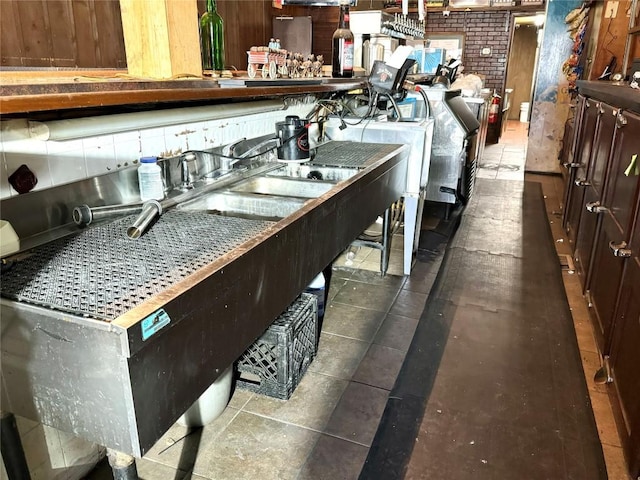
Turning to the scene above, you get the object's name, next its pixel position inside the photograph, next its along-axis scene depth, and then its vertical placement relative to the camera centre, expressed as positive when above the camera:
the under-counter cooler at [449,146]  4.29 -0.50
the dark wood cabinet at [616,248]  1.79 -0.73
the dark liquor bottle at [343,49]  3.09 +0.25
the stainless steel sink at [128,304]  0.95 -0.46
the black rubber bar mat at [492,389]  1.80 -1.32
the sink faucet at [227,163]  2.29 -0.35
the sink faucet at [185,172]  2.02 -0.34
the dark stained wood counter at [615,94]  2.11 -0.03
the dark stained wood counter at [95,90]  1.04 -0.01
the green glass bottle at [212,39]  2.22 +0.22
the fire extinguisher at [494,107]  8.82 -0.33
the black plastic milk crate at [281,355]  2.01 -1.11
